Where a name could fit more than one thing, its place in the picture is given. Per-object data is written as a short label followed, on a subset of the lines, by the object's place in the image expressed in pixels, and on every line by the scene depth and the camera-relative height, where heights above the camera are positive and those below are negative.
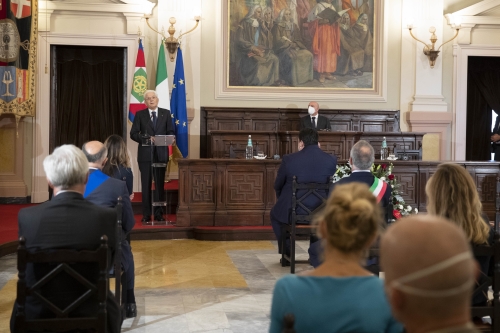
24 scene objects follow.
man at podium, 9.31 -0.22
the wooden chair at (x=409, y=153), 11.19 -0.29
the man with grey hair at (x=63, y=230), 3.16 -0.46
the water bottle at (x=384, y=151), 10.56 -0.26
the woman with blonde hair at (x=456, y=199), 3.43 -0.32
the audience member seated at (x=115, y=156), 6.19 -0.21
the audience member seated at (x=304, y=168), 6.64 -0.33
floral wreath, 6.45 -0.47
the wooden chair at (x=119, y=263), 4.40 -0.89
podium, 8.67 -0.35
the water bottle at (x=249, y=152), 10.12 -0.27
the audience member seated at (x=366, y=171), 5.34 -0.29
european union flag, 11.91 +0.44
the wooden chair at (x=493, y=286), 3.50 -0.78
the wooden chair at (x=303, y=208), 6.34 -0.70
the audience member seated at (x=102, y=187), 4.66 -0.37
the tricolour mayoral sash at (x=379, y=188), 5.36 -0.41
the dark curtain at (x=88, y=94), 12.22 +0.69
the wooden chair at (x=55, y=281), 2.98 -0.70
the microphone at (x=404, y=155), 10.69 -0.32
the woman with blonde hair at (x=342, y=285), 1.99 -0.44
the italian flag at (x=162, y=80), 11.89 +0.92
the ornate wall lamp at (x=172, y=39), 11.88 +1.65
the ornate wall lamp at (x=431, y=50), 12.59 +1.59
